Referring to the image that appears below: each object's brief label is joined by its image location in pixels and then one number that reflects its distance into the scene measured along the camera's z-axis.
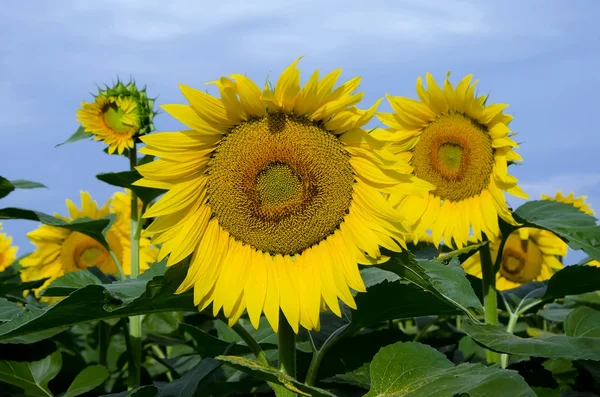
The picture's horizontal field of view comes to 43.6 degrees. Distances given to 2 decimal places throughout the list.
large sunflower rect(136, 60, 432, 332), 1.92
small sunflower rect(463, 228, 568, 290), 4.71
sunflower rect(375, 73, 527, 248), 3.16
